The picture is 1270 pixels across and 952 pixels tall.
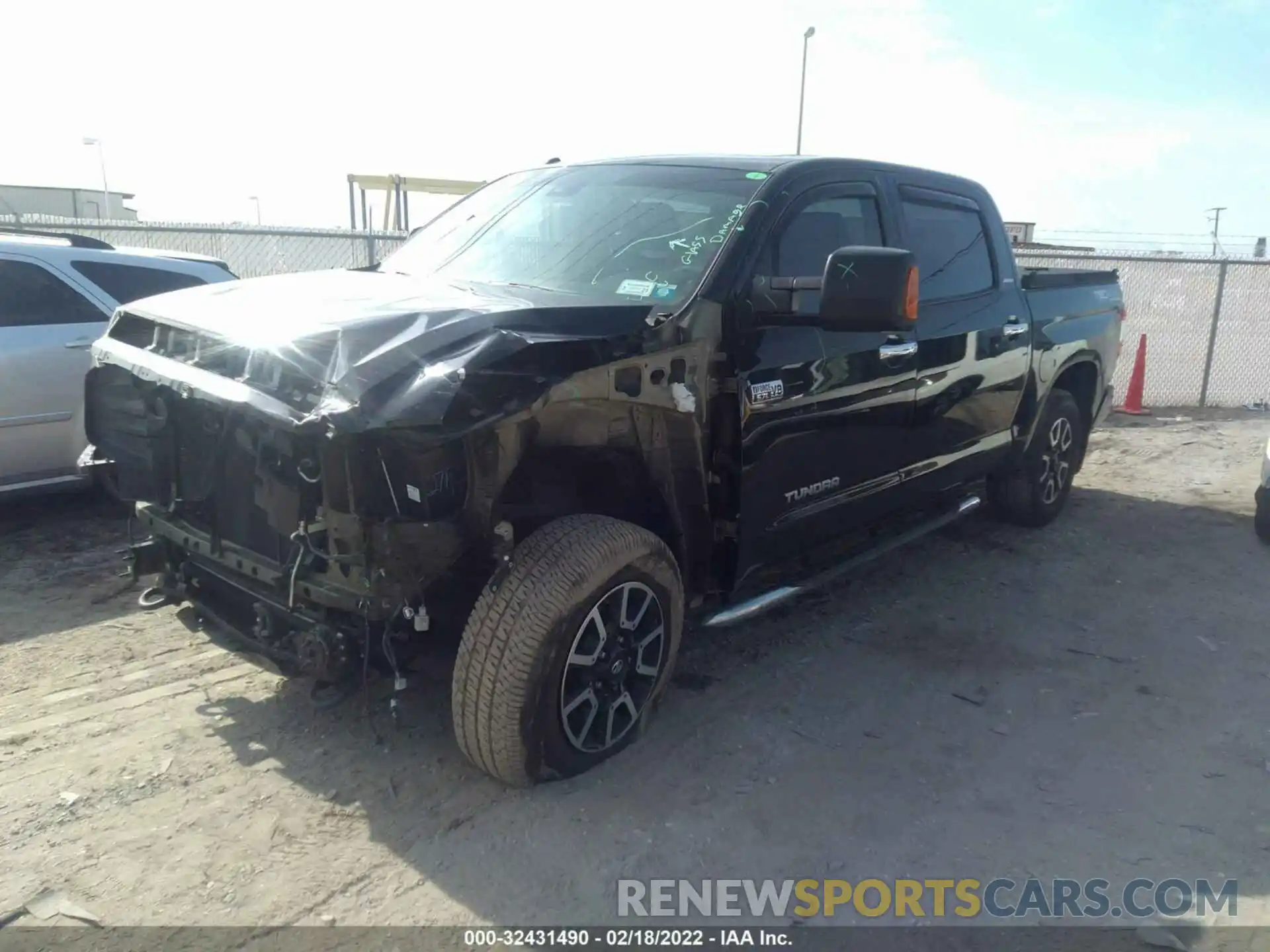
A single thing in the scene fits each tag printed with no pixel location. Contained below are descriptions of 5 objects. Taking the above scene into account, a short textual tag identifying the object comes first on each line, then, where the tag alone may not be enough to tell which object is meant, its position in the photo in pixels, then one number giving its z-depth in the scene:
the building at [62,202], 19.28
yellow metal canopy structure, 14.44
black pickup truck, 2.89
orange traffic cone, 10.94
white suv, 5.52
